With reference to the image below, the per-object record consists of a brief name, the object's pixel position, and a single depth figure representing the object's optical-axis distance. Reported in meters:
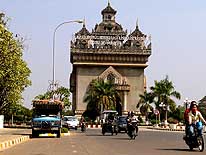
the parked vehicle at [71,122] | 61.42
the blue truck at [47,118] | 36.47
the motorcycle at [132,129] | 34.12
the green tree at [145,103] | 95.75
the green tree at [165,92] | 92.00
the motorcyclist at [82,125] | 54.39
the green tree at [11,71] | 28.47
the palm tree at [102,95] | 96.06
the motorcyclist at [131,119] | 34.40
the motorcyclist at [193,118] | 21.59
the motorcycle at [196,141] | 21.34
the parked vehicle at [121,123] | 47.60
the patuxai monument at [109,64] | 108.31
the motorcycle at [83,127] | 54.42
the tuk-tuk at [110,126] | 43.31
